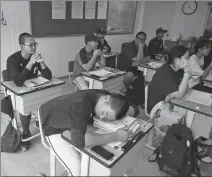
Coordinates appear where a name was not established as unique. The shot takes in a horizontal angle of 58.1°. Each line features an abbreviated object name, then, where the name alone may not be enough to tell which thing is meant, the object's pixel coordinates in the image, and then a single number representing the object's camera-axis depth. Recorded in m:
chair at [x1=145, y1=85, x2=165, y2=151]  1.56
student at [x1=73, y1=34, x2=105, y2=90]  2.26
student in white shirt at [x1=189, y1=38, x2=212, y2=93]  2.08
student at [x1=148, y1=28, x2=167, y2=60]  3.02
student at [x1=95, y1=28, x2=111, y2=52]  2.92
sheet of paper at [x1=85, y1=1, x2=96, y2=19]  3.28
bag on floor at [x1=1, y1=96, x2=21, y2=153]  1.56
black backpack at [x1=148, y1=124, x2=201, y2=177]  1.40
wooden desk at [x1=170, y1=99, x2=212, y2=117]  1.30
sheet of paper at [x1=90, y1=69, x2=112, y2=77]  2.14
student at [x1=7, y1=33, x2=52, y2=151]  1.63
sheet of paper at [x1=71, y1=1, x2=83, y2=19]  3.24
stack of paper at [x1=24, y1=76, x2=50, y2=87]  1.68
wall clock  3.22
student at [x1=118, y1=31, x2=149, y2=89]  2.66
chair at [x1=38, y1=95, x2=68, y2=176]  1.04
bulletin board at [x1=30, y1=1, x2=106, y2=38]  2.84
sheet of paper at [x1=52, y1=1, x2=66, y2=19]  3.01
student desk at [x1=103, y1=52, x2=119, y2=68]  3.25
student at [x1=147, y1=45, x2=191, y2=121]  1.54
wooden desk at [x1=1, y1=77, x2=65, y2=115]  1.58
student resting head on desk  0.85
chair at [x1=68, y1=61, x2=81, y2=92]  2.33
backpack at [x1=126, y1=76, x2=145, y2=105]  2.58
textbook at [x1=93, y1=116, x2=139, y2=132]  1.02
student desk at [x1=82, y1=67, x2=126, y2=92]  2.04
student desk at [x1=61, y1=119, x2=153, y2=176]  0.81
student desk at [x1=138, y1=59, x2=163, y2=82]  2.59
